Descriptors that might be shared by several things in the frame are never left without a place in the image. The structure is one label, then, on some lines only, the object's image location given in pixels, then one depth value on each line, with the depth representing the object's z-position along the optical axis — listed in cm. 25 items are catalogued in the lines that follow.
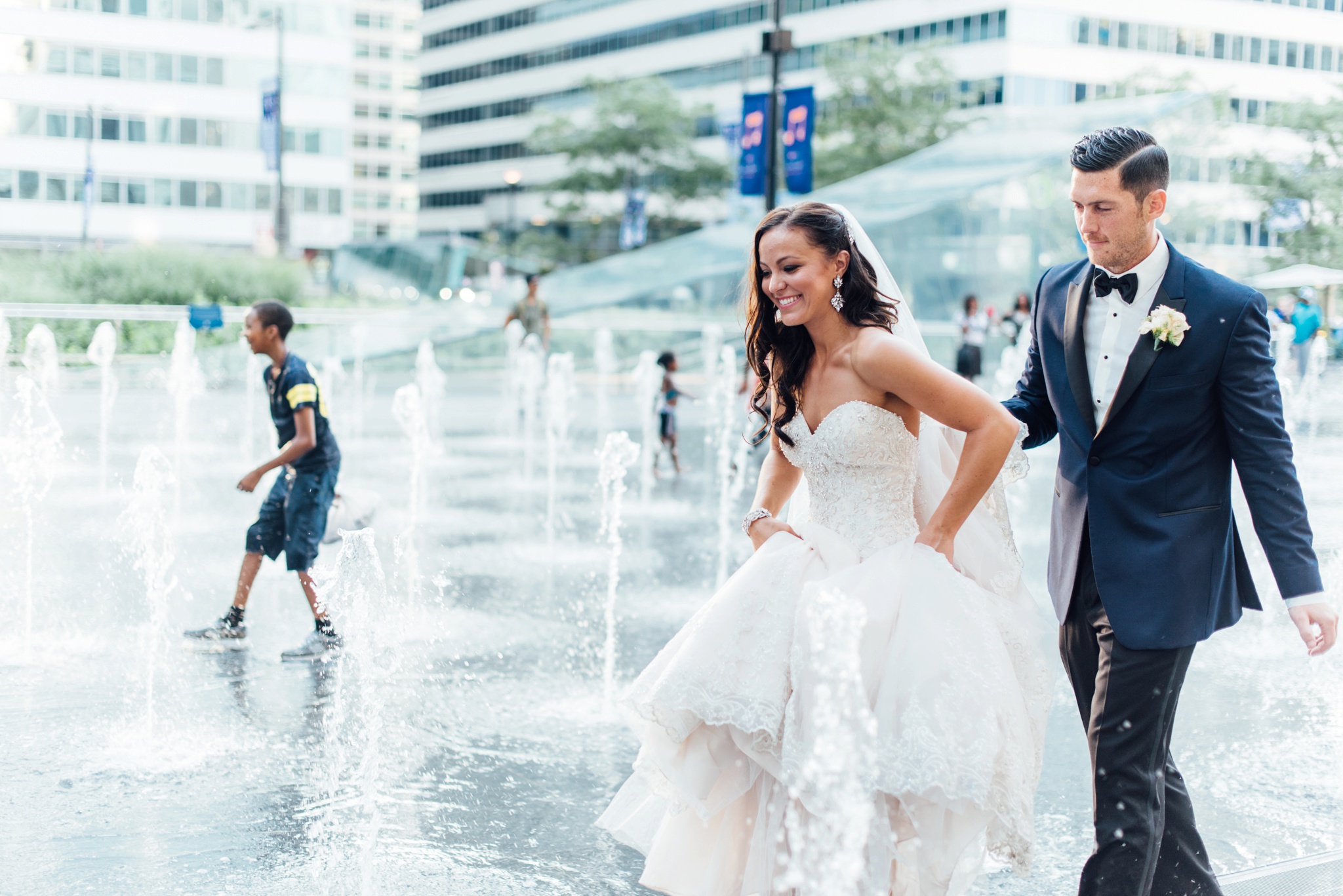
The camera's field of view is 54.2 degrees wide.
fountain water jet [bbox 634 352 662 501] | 1245
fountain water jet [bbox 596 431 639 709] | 605
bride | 279
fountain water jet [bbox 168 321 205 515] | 1725
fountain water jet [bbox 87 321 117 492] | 1811
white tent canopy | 3002
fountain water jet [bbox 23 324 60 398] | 1903
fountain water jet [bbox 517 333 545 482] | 1554
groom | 292
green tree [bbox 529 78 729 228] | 5512
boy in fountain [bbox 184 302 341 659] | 580
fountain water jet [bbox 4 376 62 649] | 929
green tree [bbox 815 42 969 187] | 4425
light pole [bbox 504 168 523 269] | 4341
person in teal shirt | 2219
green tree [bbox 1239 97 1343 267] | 3378
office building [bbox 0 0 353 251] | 3975
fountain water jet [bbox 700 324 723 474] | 2231
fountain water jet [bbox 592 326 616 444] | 2295
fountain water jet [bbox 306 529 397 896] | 386
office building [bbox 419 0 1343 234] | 5281
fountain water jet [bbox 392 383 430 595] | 809
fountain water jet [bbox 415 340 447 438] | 1898
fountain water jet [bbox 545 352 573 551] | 1120
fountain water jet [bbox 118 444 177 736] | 604
